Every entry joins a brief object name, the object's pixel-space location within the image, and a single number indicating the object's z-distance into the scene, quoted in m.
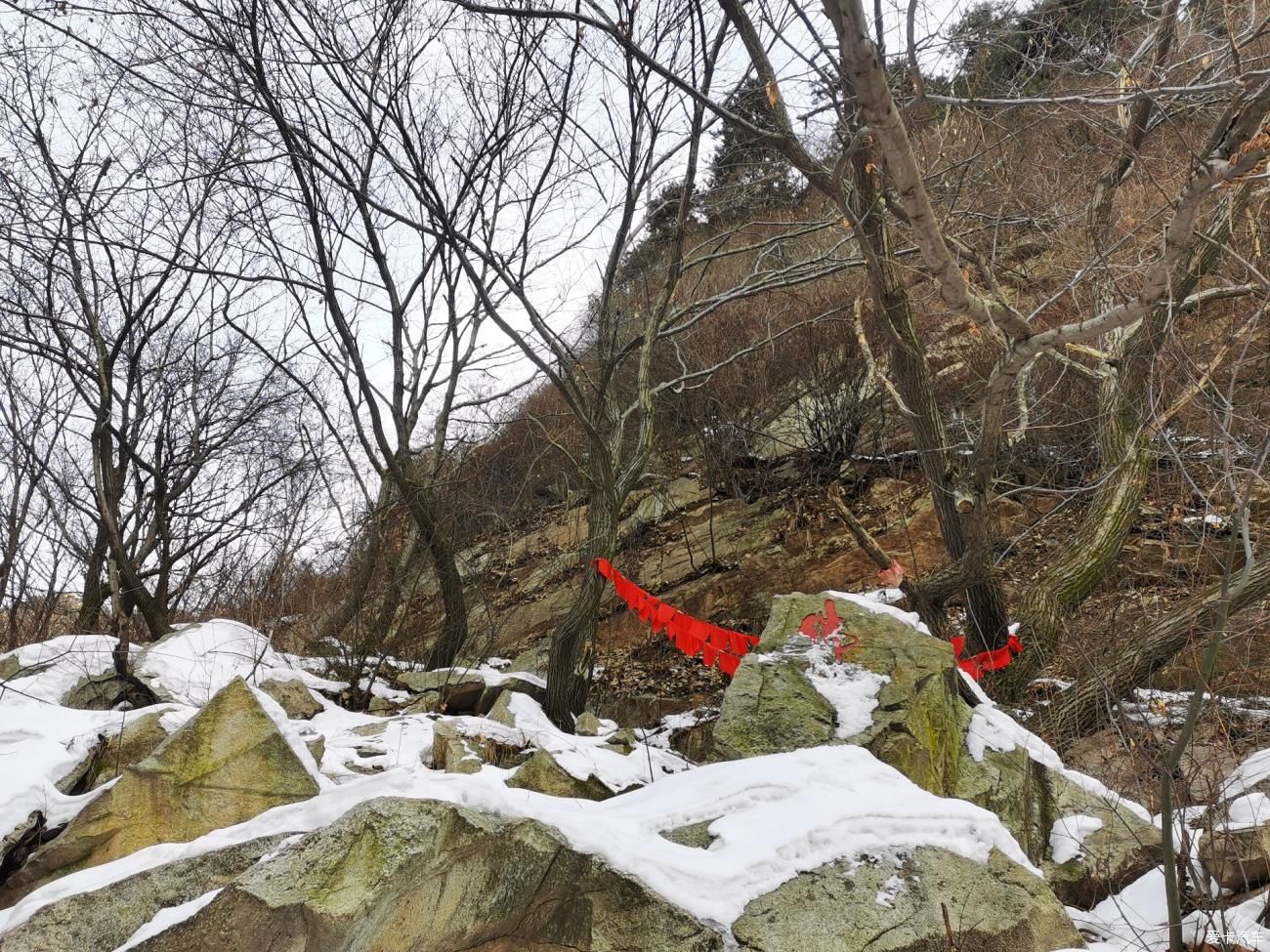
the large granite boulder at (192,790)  3.34
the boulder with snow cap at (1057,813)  3.95
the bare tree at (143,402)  7.76
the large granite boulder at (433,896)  2.44
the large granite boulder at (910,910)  2.65
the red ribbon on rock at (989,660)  6.12
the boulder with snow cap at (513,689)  6.56
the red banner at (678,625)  6.64
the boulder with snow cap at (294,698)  5.66
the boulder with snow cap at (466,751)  4.68
